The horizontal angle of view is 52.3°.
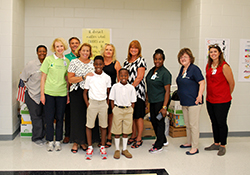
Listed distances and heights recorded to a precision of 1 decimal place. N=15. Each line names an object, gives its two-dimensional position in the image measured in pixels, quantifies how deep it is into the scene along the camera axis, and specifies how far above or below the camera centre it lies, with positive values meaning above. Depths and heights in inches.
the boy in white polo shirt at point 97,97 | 140.3 -8.6
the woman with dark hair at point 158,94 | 149.2 -7.1
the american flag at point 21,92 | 171.2 -7.8
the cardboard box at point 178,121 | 182.7 -27.7
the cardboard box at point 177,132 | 183.5 -35.9
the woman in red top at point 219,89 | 146.3 -3.7
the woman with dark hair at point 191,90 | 144.8 -4.1
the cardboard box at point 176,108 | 182.5 -18.4
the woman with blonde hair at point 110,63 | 155.4 +11.6
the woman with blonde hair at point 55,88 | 149.5 -4.2
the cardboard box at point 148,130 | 178.5 -33.8
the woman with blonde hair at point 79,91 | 145.3 -5.7
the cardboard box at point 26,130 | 177.3 -34.6
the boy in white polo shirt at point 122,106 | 141.9 -13.7
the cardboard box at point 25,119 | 176.4 -26.7
